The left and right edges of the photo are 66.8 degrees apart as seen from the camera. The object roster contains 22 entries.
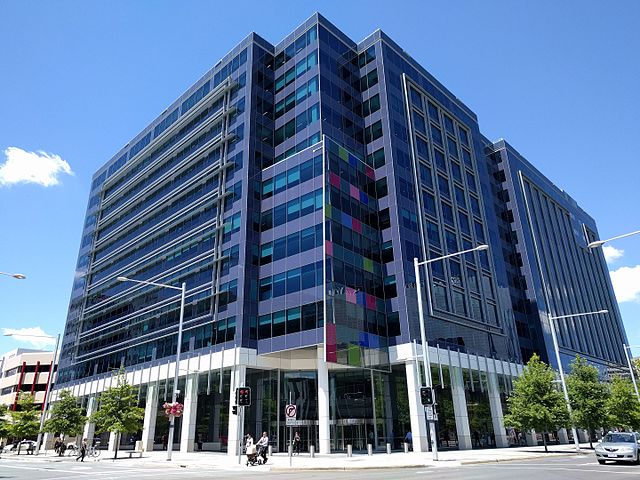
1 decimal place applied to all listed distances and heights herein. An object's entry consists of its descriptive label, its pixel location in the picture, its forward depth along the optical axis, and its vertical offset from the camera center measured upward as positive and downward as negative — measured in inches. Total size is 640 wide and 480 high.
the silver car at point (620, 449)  953.0 -30.0
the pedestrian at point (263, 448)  1168.2 -11.5
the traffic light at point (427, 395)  1092.5 +89.4
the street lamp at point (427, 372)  1078.4 +146.0
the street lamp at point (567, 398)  1625.9 +113.8
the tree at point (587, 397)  1717.5 +122.3
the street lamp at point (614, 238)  794.9 +297.8
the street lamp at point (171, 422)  1303.3 +58.9
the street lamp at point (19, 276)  911.6 +302.1
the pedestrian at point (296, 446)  1669.0 -13.1
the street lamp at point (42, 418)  2054.6 +125.9
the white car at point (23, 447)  2220.2 +14.4
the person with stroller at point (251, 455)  1112.2 -24.9
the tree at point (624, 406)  1857.8 +94.9
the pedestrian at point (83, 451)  1502.2 -8.7
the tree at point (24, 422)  2238.6 +119.7
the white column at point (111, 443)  2351.3 +18.5
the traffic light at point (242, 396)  1061.8 +95.9
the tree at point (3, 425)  2243.0 +108.3
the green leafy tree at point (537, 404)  1546.5 +92.7
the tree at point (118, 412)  1653.5 +111.4
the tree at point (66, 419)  2027.6 +115.2
